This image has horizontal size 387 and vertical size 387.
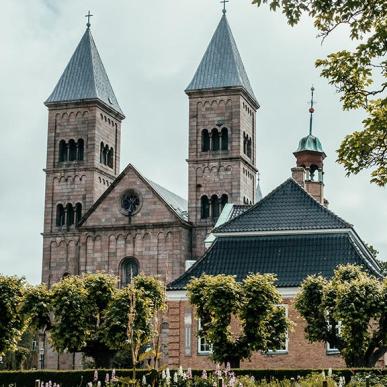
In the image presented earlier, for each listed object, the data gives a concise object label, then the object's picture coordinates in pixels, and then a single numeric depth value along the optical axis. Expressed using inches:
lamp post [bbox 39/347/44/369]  2947.3
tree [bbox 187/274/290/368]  1531.7
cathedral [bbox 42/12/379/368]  2896.2
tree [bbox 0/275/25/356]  1790.1
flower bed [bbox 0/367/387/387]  673.0
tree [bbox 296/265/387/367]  1469.0
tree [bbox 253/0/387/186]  735.7
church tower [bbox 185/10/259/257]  3004.4
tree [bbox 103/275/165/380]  1662.2
